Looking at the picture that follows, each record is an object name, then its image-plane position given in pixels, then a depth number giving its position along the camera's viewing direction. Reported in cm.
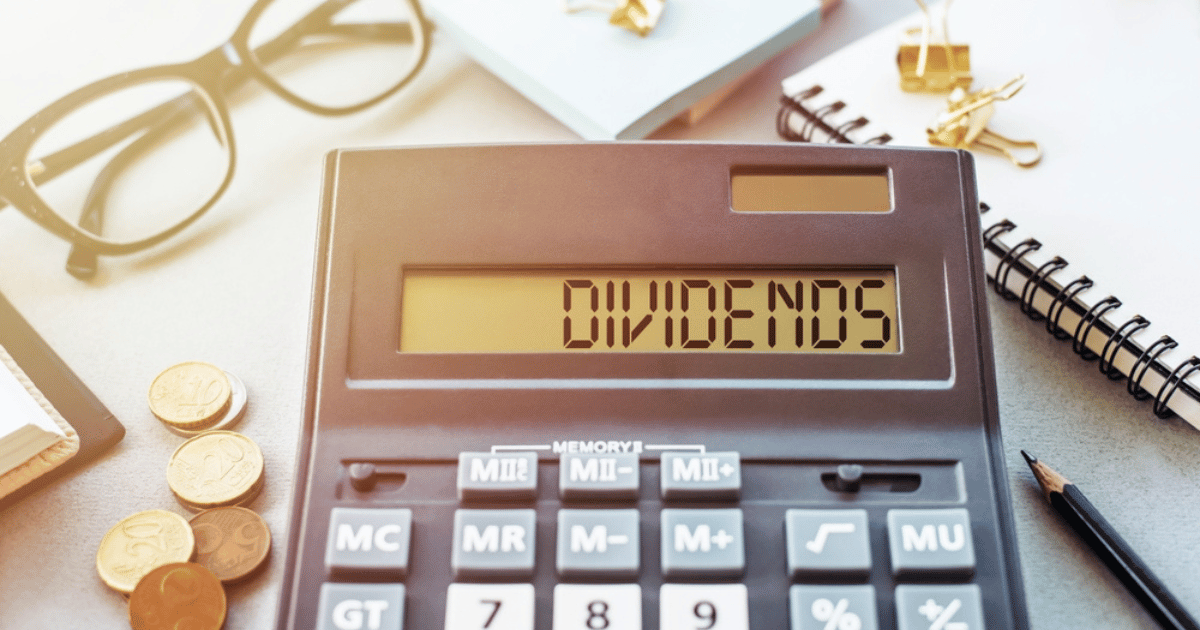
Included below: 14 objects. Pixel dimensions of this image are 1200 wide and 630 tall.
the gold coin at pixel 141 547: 54
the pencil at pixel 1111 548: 51
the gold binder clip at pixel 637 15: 72
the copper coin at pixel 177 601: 51
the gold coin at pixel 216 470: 56
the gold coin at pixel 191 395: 59
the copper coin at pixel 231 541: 54
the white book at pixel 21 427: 54
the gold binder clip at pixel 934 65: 68
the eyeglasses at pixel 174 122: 69
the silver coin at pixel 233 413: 60
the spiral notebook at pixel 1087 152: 58
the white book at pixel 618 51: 69
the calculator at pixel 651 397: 46
